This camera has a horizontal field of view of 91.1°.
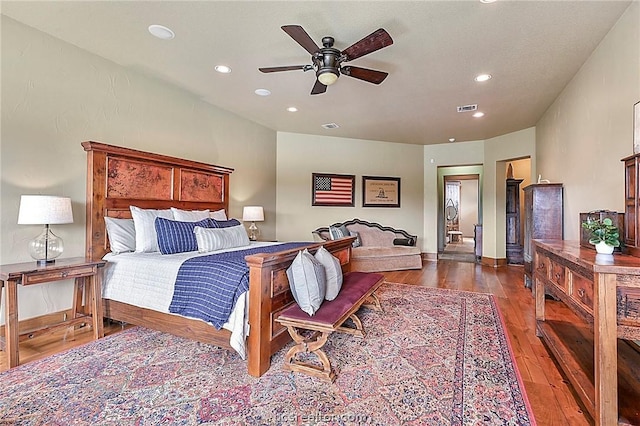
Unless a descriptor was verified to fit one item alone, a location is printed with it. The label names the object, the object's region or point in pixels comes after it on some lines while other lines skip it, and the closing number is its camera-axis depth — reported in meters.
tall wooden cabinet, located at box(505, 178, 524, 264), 6.73
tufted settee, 5.95
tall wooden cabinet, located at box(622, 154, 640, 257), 2.01
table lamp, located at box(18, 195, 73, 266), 2.54
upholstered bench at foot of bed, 2.13
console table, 1.54
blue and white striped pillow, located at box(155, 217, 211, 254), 3.18
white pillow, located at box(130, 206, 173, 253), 3.25
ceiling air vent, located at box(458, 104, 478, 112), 4.72
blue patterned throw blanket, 2.25
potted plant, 2.04
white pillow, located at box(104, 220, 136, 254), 3.22
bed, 2.20
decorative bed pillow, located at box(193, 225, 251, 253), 3.35
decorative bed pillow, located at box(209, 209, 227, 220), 4.35
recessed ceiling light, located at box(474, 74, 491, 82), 3.63
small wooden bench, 12.09
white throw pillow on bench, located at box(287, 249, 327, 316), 2.24
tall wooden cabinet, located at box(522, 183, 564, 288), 4.19
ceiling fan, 2.36
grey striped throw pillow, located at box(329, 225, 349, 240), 6.00
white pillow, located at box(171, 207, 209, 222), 3.65
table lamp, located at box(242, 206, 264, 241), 5.18
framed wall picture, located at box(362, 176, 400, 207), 7.13
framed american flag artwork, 6.75
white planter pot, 2.05
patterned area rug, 1.77
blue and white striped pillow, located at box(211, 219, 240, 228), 3.83
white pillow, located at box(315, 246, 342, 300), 2.57
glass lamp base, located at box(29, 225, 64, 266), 2.69
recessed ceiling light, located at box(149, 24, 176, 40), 2.77
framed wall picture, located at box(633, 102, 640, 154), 2.31
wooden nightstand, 2.31
